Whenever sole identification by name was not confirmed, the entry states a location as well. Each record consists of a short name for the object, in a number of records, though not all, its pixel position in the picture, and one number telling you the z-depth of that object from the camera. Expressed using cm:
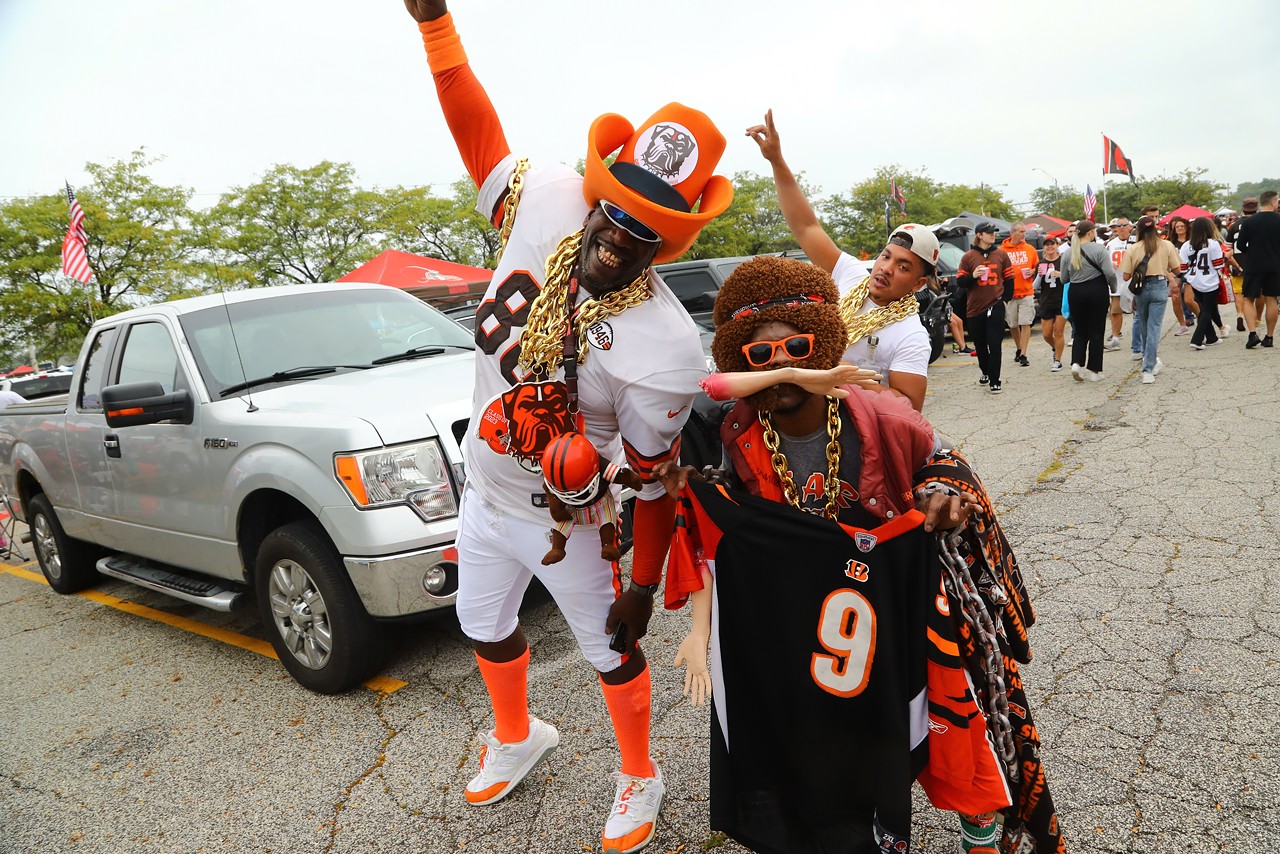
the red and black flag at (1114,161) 2591
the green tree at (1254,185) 10888
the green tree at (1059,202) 7081
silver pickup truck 345
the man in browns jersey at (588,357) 212
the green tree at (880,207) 4328
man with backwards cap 308
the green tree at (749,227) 3578
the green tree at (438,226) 3175
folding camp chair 716
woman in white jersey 971
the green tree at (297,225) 2861
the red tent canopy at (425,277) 1883
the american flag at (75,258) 1513
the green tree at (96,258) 2361
